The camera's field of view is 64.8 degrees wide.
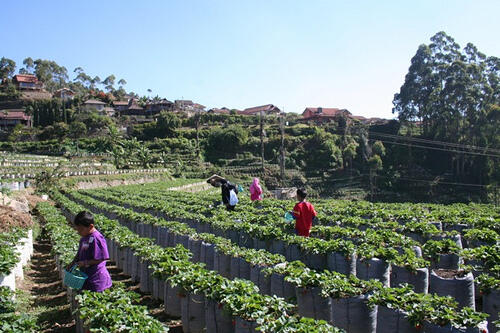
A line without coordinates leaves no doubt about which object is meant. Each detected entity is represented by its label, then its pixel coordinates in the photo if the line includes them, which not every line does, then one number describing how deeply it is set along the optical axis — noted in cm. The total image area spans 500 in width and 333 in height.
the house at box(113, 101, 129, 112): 8906
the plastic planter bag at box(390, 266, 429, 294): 677
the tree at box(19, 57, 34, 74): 10638
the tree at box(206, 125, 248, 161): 6431
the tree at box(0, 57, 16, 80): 9981
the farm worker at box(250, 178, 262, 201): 1733
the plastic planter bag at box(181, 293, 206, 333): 613
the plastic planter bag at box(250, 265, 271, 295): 702
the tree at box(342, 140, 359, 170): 5628
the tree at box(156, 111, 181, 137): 6819
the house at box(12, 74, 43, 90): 9284
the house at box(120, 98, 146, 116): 8681
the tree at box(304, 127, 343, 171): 5859
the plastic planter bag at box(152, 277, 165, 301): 763
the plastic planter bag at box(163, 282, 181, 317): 695
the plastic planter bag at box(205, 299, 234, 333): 551
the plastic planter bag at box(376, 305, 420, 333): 494
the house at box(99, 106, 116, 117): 8258
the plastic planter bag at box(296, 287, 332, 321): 587
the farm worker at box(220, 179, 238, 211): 1391
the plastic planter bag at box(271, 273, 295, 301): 657
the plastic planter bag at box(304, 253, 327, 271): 816
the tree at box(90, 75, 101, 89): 11325
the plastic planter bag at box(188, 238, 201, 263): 968
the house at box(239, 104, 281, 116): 9509
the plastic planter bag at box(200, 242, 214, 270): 917
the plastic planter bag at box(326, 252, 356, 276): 782
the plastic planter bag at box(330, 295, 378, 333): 550
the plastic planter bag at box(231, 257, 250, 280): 779
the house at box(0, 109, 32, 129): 7281
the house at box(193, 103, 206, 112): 10478
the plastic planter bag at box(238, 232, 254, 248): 1046
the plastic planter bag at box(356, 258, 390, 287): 727
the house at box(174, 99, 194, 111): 9076
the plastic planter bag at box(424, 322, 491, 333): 443
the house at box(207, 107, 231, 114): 9261
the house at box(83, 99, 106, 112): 8204
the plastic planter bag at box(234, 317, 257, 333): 482
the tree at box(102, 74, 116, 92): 11219
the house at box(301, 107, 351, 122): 7757
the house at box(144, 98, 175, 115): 8769
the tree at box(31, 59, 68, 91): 10431
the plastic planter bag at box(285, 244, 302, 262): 869
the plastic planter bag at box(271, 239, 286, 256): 924
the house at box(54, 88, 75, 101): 9175
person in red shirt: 887
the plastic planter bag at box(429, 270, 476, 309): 624
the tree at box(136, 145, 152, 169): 5347
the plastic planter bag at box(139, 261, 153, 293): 830
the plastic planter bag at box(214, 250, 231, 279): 836
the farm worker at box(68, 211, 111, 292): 571
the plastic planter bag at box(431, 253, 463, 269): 768
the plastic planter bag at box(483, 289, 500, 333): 562
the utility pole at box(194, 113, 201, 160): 6249
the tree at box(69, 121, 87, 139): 6300
